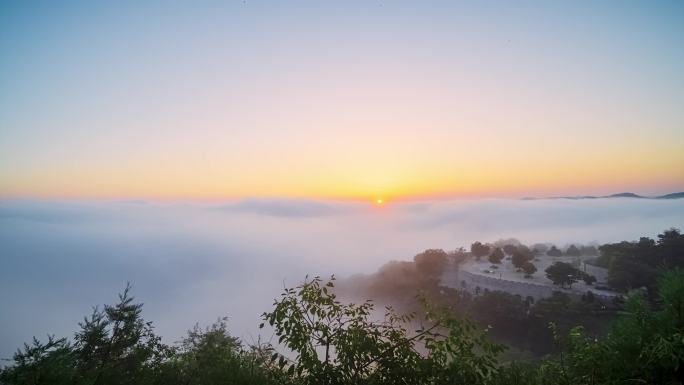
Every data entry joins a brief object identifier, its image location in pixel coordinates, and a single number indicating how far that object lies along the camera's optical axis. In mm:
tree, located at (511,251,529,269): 79312
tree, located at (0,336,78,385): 5375
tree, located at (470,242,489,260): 96938
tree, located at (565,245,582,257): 103869
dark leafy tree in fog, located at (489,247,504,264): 87500
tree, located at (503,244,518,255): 97900
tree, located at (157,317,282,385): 6406
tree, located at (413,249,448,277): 86812
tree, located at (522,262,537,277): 73562
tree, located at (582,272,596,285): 65625
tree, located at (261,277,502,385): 5234
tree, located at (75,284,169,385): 11250
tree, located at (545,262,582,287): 64688
